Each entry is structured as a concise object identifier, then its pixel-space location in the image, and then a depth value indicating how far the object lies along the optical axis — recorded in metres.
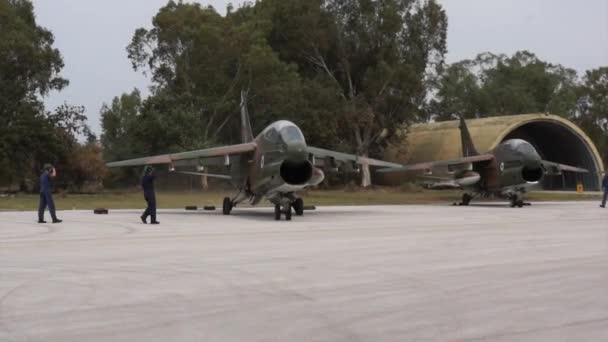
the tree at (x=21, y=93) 44.88
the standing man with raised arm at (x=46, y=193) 19.59
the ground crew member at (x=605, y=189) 30.28
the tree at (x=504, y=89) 90.69
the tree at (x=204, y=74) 50.69
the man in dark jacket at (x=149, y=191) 19.53
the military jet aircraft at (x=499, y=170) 31.55
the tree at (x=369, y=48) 55.03
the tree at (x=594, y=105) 101.75
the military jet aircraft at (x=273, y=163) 21.80
